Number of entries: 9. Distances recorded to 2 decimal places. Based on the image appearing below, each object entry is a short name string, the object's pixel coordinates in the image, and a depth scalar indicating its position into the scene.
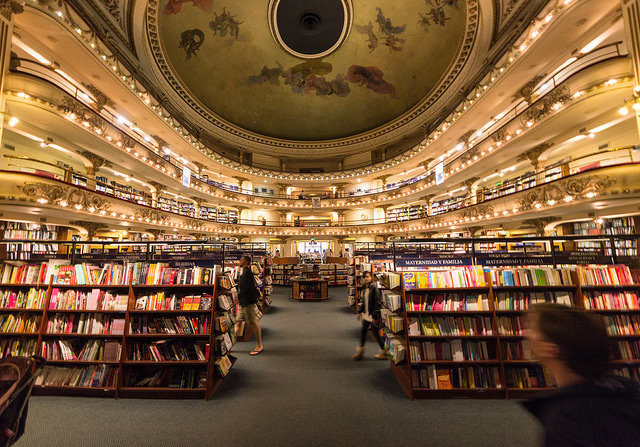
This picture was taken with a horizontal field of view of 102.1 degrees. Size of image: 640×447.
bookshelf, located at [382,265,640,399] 3.58
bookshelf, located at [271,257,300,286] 14.76
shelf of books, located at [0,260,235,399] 3.73
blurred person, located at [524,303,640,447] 0.96
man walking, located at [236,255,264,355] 5.16
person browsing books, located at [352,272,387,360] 4.97
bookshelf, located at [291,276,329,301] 10.87
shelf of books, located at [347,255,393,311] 7.57
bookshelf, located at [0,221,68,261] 9.62
